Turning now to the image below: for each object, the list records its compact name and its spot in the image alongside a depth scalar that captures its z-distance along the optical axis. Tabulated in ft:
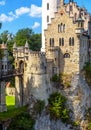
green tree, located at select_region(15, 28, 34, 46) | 167.79
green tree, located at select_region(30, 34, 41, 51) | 178.09
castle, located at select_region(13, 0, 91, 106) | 110.23
